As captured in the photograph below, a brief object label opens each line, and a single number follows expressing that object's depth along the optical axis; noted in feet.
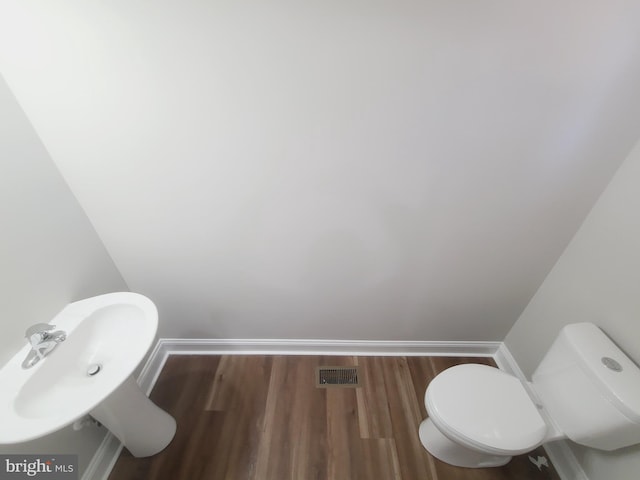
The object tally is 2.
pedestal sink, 2.36
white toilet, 2.95
